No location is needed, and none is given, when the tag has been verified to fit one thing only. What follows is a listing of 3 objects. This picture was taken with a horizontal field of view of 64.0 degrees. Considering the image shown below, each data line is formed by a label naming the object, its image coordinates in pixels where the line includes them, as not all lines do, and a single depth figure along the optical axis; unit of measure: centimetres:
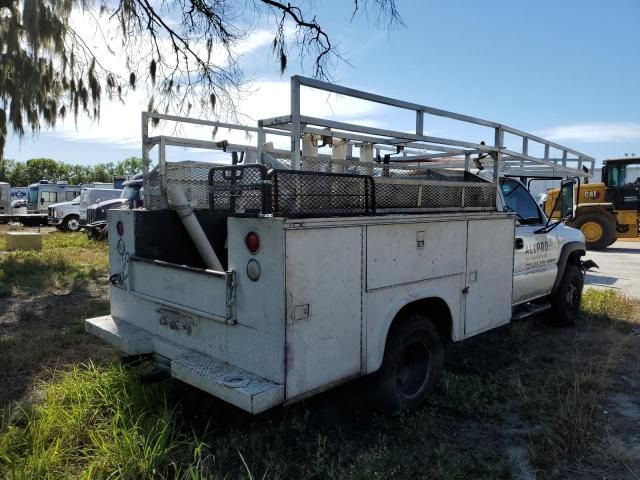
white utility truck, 288
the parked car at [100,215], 1700
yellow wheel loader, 1524
